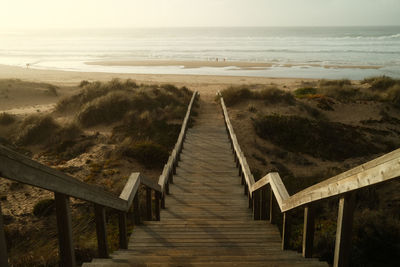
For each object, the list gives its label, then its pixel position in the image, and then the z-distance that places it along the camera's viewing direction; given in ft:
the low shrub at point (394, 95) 68.16
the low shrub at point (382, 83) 81.41
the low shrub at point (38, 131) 49.83
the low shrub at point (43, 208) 26.02
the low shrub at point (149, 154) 39.24
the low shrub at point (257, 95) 67.63
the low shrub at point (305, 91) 78.82
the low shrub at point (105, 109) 56.90
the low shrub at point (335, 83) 86.77
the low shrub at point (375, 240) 18.02
